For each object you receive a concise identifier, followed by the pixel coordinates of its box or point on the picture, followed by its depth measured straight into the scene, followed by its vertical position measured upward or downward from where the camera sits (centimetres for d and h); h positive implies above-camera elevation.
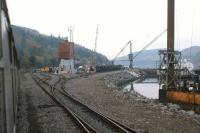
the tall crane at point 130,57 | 11550 +98
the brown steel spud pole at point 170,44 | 3584 +163
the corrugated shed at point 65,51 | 8594 +217
